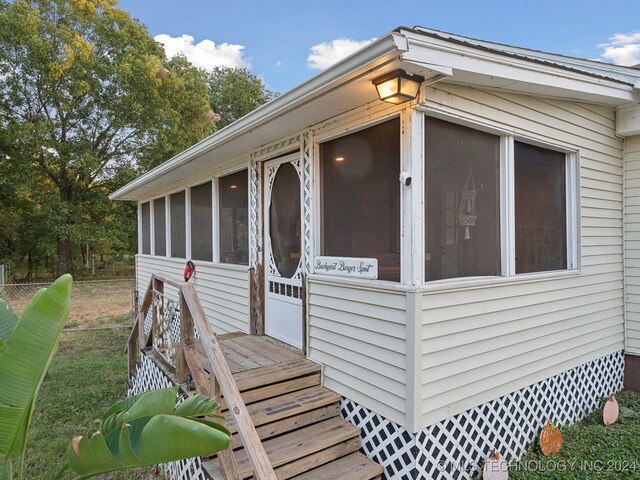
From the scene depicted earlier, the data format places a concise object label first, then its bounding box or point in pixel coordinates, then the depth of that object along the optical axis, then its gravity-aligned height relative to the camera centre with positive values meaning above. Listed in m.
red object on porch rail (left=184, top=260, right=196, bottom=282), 6.42 -0.50
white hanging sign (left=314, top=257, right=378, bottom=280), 3.04 -0.24
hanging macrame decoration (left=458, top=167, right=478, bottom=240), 3.13 +0.24
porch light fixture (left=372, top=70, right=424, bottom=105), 2.49 +0.98
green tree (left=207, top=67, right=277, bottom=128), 25.30 +9.52
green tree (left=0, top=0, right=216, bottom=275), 14.06 +5.35
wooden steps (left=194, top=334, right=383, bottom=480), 2.72 -1.45
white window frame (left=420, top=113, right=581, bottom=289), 3.13 +0.29
